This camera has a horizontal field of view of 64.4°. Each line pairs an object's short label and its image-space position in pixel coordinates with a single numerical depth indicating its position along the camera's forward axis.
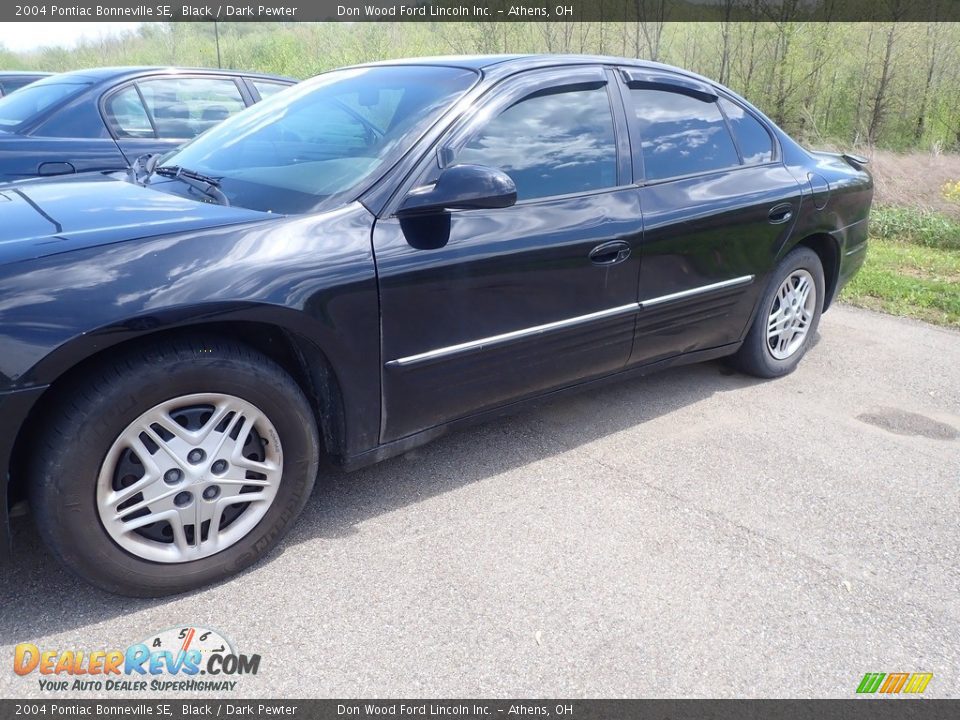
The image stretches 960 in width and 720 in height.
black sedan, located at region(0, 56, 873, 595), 2.07
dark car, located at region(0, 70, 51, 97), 7.69
